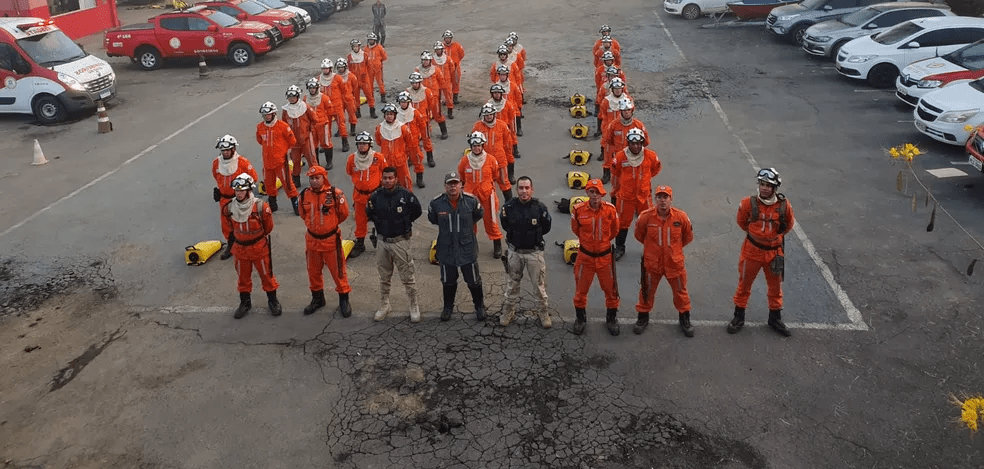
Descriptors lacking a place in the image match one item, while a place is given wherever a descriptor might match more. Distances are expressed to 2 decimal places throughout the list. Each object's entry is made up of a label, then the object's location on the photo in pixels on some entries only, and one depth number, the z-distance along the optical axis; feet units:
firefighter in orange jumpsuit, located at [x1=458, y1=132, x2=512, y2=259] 30.96
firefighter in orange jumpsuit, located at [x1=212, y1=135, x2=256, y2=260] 31.81
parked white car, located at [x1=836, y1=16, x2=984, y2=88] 55.01
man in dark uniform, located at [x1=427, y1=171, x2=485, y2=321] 26.30
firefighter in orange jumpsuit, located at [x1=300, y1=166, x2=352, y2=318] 26.40
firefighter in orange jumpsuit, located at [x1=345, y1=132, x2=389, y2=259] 32.07
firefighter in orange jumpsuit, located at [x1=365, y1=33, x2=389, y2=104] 55.88
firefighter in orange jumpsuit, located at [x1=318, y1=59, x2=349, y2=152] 46.50
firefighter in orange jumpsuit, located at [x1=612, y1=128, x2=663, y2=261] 29.60
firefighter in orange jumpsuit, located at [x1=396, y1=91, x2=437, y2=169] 38.58
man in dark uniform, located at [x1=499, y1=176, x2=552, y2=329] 25.40
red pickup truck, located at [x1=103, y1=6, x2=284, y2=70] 72.84
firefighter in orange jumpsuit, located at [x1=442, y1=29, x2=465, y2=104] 56.65
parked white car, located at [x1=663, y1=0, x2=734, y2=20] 89.35
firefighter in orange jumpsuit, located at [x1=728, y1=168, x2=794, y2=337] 24.20
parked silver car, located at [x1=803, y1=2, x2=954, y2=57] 62.75
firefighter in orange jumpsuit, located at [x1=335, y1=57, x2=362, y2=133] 47.98
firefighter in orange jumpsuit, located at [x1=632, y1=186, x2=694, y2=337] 24.40
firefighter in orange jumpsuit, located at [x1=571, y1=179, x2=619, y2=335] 24.73
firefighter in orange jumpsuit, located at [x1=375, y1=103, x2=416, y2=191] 35.81
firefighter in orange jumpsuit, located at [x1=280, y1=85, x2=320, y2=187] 39.04
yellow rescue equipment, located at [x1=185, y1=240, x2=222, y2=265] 32.42
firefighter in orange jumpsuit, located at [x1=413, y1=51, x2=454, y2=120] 48.55
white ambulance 55.72
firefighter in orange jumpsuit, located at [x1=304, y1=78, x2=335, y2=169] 42.19
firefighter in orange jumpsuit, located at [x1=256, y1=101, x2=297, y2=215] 36.09
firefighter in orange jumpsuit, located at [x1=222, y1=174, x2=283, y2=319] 26.00
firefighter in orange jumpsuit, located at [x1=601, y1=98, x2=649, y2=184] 34.94
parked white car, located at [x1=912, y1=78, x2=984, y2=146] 41.68
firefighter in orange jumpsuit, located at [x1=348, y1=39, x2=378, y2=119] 53.88
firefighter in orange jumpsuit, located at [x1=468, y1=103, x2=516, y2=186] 35.07
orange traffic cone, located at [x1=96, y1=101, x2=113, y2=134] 53.36
